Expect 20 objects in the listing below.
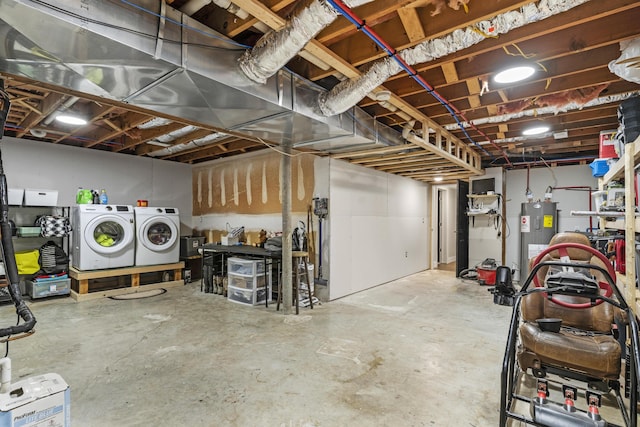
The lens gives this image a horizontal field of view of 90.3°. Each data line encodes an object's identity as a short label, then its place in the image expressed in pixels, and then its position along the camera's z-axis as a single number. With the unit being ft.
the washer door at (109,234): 16.47
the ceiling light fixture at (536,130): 13.23
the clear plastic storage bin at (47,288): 15.51
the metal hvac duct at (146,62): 4.84
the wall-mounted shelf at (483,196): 21.61
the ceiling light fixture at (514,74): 7.97
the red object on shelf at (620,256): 9.93
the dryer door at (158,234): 18.29
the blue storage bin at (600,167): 12.58
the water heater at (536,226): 18.61
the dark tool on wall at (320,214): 15.97
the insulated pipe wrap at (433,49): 5.59
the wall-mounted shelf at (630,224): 7.60
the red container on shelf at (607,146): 11.92
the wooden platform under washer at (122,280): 16.25
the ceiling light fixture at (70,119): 12.30
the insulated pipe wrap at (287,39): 5.49
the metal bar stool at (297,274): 14.11
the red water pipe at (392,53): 5.50
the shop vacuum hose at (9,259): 4.87
